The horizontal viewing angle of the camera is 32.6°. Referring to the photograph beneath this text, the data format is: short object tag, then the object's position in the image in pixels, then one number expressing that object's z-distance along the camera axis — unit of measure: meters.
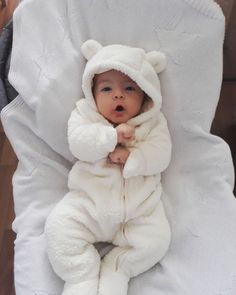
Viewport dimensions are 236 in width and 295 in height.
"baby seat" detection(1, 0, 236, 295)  1.03
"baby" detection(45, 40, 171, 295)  0.87
